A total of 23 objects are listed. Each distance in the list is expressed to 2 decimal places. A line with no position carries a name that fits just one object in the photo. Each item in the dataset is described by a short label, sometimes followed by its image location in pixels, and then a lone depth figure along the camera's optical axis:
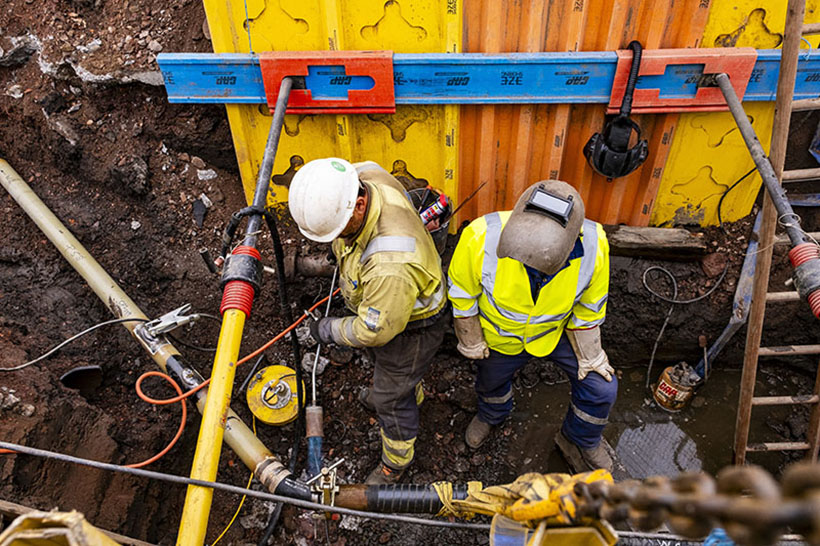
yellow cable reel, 3.85
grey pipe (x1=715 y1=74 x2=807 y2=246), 2.59
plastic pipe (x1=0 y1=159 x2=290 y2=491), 3.12
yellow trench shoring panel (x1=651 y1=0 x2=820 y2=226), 3.38
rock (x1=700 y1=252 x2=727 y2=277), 4.27
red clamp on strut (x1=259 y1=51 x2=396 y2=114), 3.51
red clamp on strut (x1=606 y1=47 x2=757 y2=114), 3.38
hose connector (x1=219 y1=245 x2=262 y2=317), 2.39
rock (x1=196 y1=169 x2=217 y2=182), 4.43
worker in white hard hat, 2.67
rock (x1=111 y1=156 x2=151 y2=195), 4.25
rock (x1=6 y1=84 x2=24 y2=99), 4.25
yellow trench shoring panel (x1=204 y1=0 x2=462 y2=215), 3.48
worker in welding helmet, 2.52
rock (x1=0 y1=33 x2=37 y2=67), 4.20
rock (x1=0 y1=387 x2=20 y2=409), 2.90
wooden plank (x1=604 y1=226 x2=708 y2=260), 4.16
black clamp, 3.53
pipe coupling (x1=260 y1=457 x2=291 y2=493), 2.95
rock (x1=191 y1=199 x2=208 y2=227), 4.38
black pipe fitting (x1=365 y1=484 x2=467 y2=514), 2.82
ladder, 2.88
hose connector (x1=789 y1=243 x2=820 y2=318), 2.39
